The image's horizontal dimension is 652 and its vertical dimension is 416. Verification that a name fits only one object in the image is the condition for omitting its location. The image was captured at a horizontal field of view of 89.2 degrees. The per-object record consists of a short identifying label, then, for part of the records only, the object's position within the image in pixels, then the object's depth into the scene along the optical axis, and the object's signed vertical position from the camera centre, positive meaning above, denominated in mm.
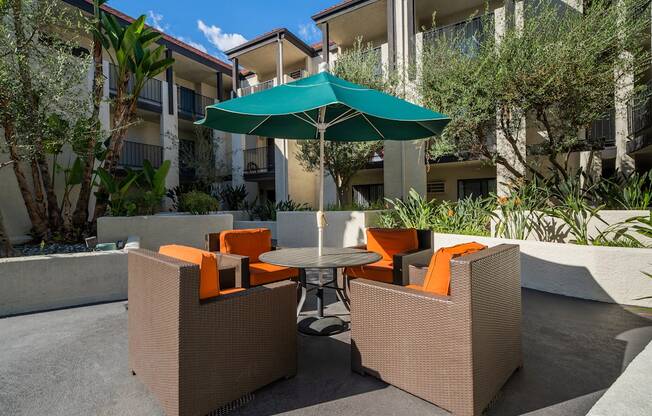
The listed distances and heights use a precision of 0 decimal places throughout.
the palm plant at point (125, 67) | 6527 +2921
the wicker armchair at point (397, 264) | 3912 -745
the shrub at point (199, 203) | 9086 +130
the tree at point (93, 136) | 6053 +1319
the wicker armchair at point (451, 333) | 2021 -877
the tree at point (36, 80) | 4676 +1921
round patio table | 3113 -545
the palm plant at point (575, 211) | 5074 -132
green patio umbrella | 3033 +1059
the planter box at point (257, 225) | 10672 -589
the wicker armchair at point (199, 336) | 2016 -877
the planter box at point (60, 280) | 4168 -954
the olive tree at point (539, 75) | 5750 +2354
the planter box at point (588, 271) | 4195 -949
